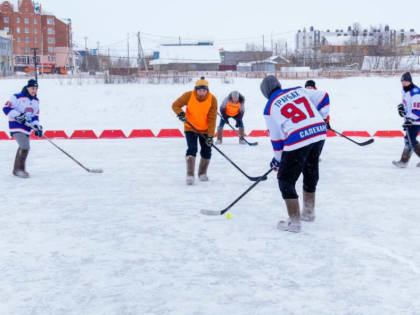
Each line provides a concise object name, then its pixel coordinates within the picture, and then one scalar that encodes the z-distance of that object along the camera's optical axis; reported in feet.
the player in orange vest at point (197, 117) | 22.15
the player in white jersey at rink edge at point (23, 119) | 24.06
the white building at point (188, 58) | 206.18
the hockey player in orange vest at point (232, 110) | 36.35
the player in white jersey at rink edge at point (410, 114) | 25.84
